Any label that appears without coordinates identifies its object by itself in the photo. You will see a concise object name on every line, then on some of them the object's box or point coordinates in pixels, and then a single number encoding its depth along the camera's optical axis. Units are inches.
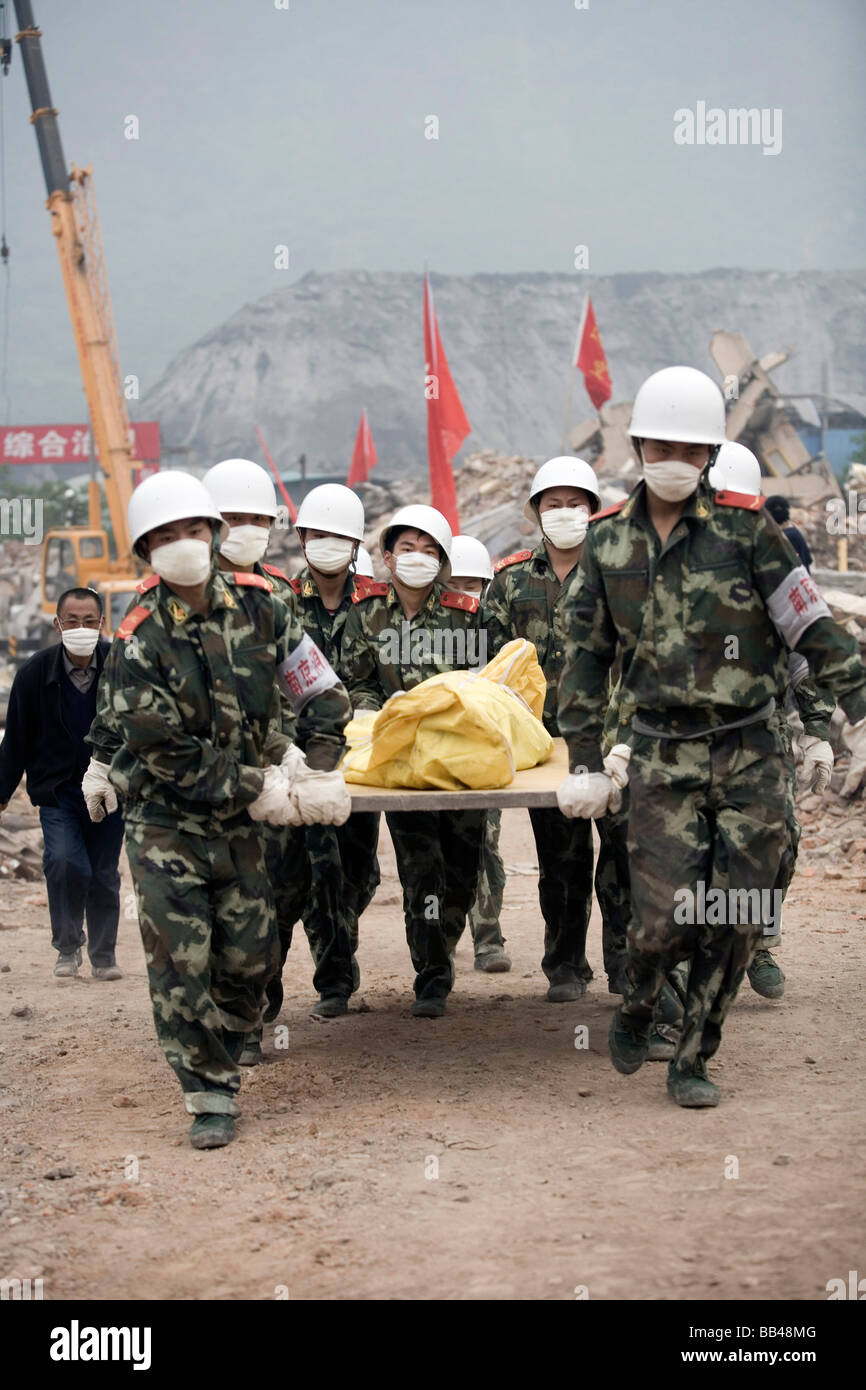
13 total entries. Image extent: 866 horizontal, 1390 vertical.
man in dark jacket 299.1
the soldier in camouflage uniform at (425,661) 243.6
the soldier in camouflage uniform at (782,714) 232.9
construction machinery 885.2
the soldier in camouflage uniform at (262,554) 237.5
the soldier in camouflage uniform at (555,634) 251.4
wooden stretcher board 198.7
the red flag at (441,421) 569.6
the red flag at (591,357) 789.2
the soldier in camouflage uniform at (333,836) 252.5
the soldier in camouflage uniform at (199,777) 187.0
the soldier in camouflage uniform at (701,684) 184.1
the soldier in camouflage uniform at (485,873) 307.1
